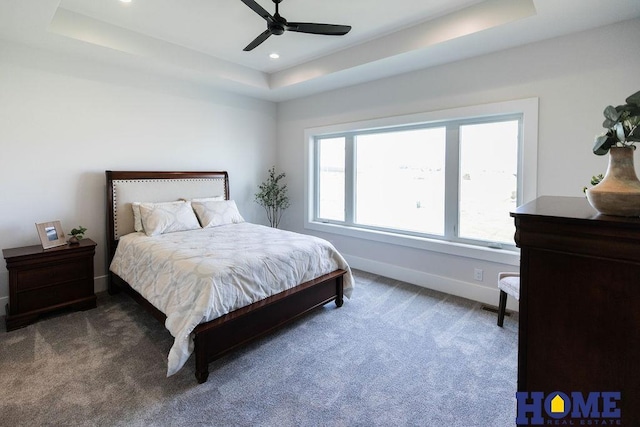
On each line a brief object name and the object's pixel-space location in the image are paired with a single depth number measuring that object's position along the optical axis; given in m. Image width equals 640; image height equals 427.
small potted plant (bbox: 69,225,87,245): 3.21
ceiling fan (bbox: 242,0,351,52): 2.47
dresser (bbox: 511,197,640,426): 0.79
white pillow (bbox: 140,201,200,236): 3.52
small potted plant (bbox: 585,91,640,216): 0.88
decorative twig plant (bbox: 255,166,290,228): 5.22
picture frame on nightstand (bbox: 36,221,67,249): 3.03
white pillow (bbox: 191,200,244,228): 3.98
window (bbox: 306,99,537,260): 3.24
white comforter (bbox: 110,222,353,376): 2.18
